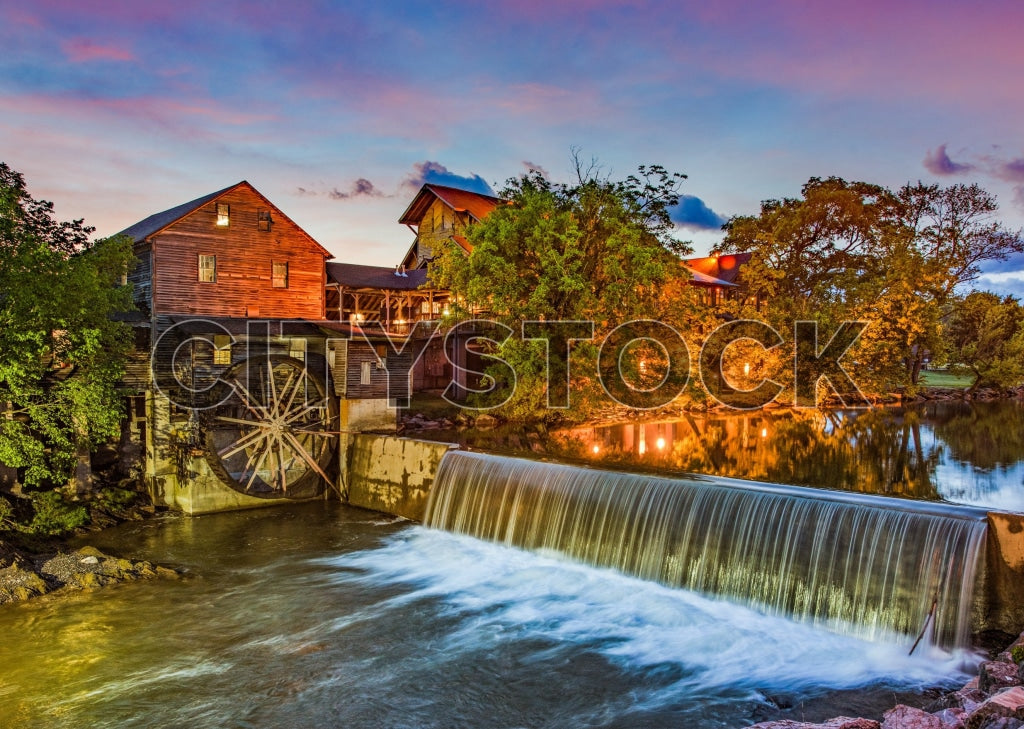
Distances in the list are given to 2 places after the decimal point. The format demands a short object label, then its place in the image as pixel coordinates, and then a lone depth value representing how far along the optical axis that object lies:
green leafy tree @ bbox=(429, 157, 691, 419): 23.78
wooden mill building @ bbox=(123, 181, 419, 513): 17.28
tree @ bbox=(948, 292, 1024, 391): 46.16
